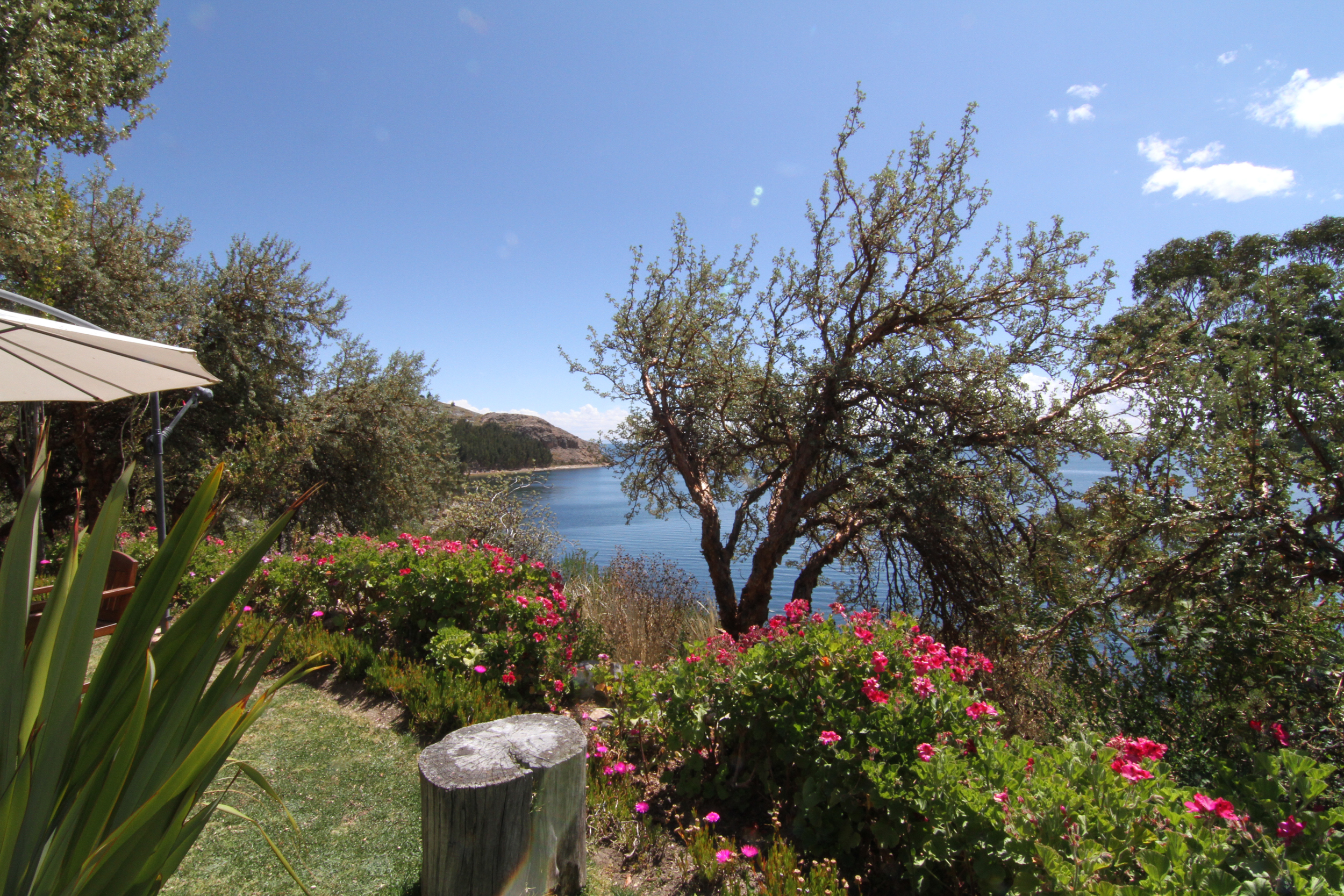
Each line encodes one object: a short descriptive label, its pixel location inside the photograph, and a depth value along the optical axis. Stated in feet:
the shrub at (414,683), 12.27
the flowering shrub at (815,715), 7.89
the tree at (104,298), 29.48
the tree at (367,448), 40.60
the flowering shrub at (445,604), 13.97
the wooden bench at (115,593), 14.34
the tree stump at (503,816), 7.30
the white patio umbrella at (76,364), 8.85
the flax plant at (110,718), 3.81
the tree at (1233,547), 7.68
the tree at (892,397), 15.57
